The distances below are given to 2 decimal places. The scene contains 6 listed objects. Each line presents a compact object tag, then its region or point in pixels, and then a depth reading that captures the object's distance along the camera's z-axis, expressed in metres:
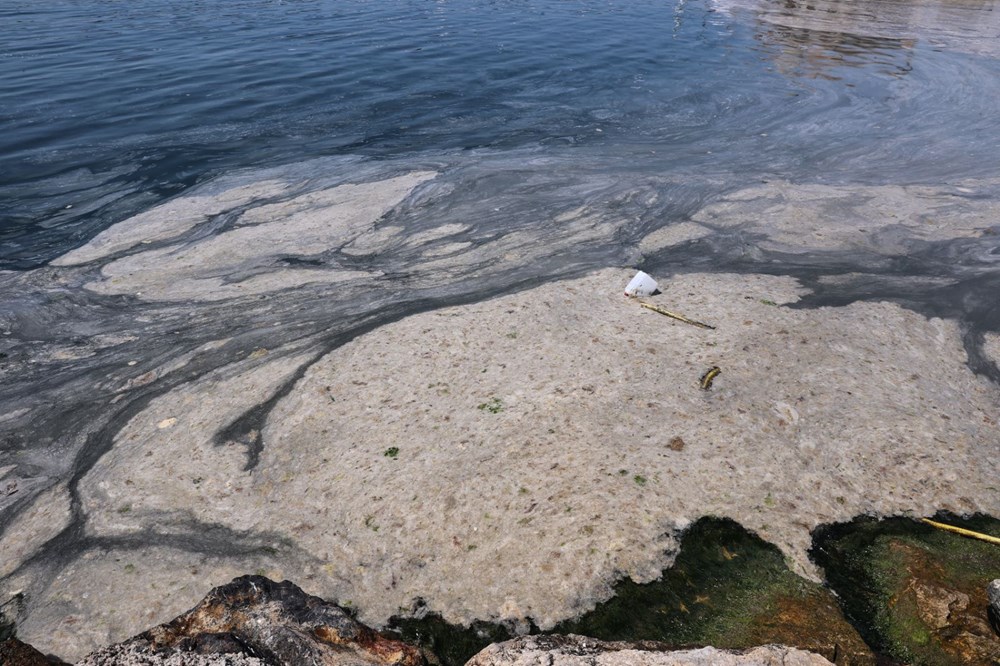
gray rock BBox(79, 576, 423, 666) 1.72
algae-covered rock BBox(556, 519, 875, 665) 2.12
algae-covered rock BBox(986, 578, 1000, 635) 2.03
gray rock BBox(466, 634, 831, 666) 1.79
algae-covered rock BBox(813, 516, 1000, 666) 2.04
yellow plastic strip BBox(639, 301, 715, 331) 3.75
